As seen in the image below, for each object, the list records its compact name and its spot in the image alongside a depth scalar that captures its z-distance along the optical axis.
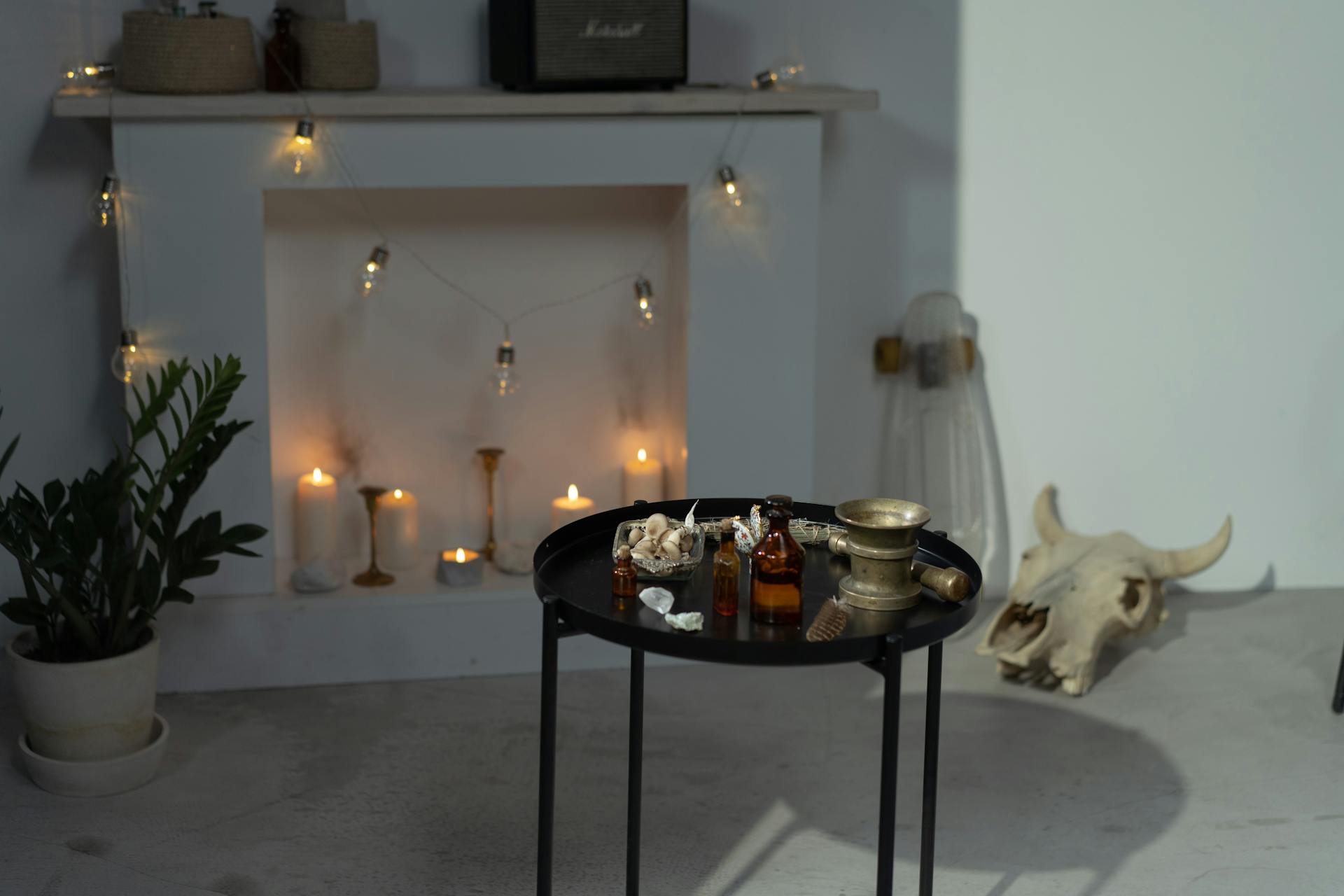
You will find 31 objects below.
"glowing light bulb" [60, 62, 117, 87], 2.88
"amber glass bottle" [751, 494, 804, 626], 1.82
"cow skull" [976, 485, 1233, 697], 3.06
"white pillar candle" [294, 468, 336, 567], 3.27
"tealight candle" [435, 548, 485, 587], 3.20
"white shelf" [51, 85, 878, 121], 2.78
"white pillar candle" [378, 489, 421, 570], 3.29
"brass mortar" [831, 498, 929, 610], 1.86
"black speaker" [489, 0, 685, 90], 2.87
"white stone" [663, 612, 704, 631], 1.79
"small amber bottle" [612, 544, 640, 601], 1.92
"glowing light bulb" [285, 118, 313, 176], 2.86
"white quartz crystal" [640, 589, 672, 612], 1.86
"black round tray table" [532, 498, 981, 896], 1.74
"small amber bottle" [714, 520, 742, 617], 1.86
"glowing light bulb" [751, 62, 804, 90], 3.06
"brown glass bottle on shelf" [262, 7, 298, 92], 2.92
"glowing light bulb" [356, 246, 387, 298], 2.98
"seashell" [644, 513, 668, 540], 2.00
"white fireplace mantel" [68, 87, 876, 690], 2.86
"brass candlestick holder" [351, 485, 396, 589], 3.19
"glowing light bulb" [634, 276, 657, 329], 3.08
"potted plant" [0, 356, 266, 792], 2.54
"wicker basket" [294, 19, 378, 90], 2.88
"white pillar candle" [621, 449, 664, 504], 3.41
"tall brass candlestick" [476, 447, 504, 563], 3.32
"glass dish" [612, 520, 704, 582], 1.97
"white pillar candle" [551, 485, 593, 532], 3.30
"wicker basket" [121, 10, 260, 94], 2.77
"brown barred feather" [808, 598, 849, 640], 1.76
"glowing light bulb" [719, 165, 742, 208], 3.01
